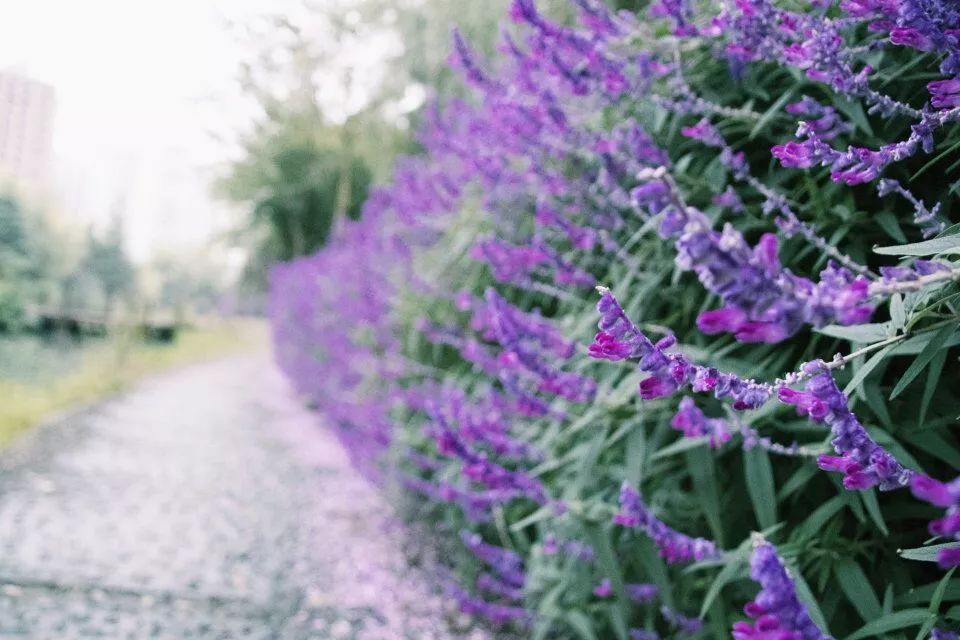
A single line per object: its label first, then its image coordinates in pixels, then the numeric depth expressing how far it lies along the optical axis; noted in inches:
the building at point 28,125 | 3941.9
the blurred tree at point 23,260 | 564.4
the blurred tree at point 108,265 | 1091.3
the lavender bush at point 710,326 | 31.0
